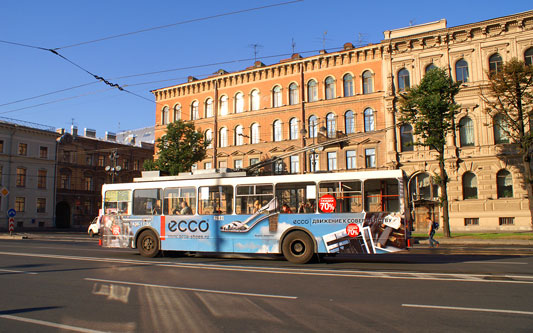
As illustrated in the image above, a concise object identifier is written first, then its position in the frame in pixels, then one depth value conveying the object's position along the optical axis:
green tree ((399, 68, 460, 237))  25.22
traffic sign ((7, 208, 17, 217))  31.30
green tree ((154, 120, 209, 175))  34.44
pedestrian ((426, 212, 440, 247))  20.14
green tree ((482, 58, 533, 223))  24.62
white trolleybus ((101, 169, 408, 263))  12.05
